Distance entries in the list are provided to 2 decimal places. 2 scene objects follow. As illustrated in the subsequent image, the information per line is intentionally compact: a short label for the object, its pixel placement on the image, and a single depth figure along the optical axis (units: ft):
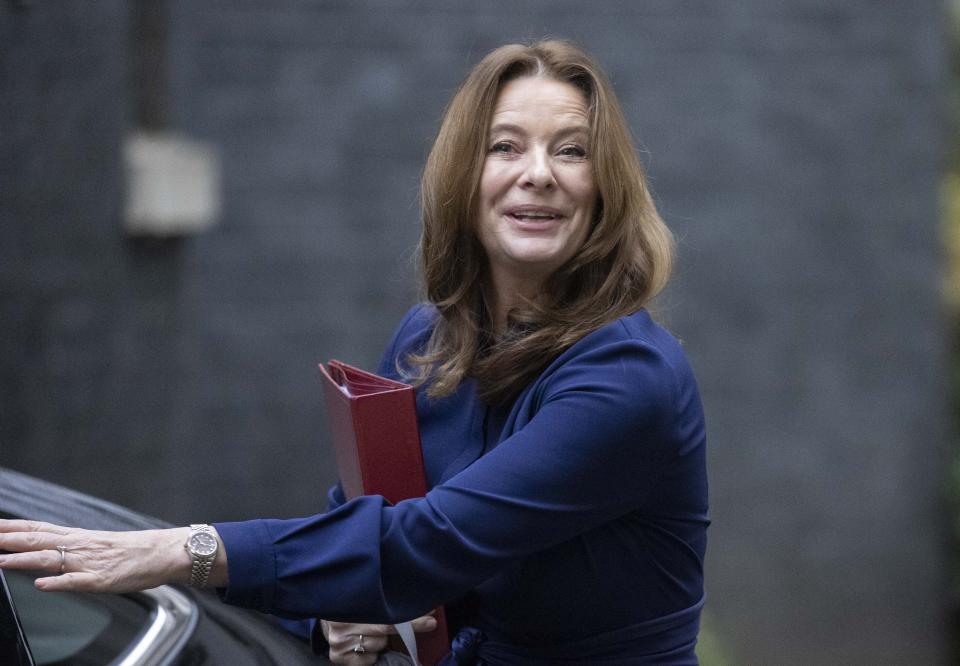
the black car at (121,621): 15.27
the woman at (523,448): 14.65
